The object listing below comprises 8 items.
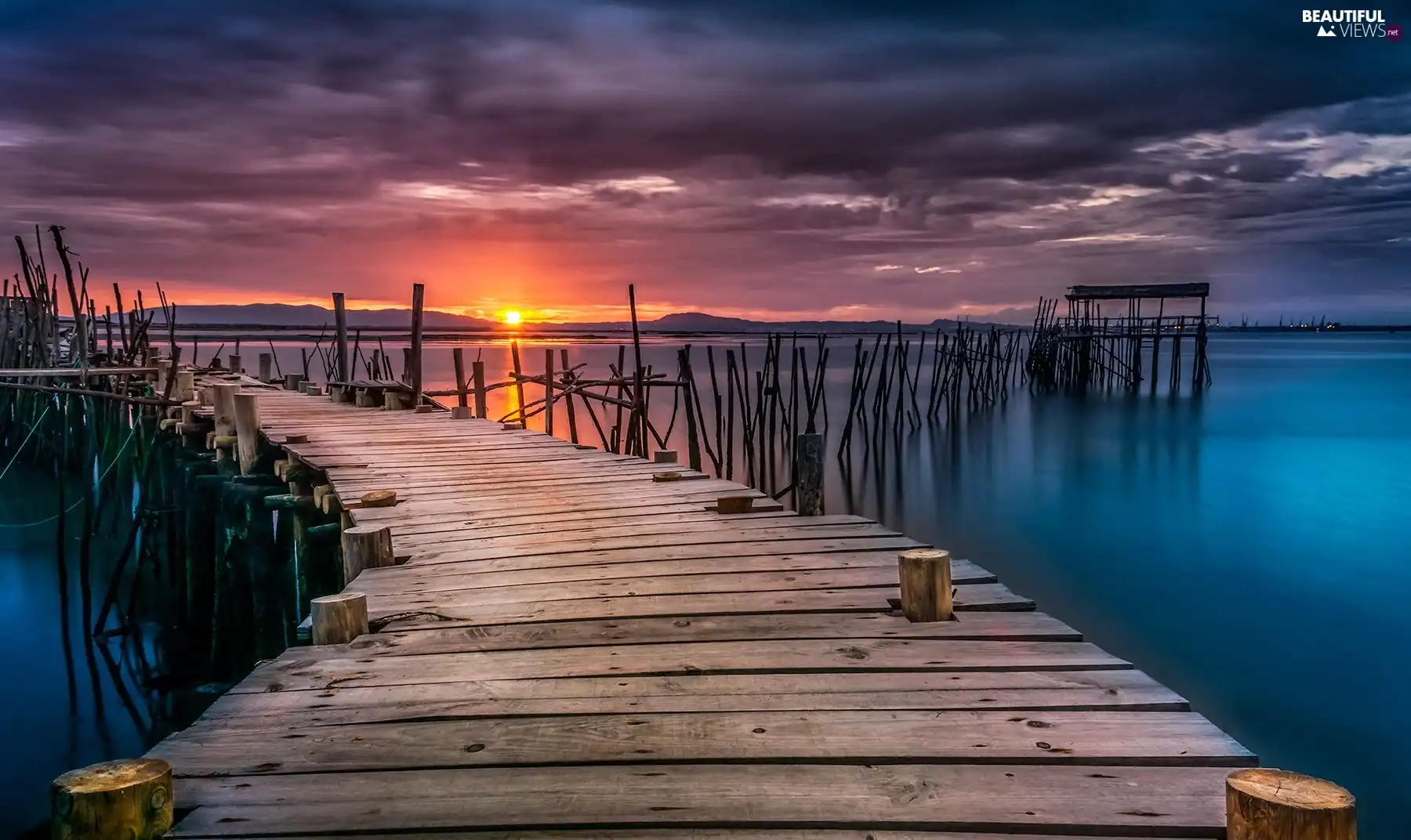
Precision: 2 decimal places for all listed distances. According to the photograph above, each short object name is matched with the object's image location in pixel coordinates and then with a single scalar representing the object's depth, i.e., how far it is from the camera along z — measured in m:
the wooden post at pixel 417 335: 15.12
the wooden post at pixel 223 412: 10.06
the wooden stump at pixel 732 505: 6.36
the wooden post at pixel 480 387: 19.08
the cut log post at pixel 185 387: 13.07
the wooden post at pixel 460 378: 19.24
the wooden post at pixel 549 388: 18.81
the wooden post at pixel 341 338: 17.05
